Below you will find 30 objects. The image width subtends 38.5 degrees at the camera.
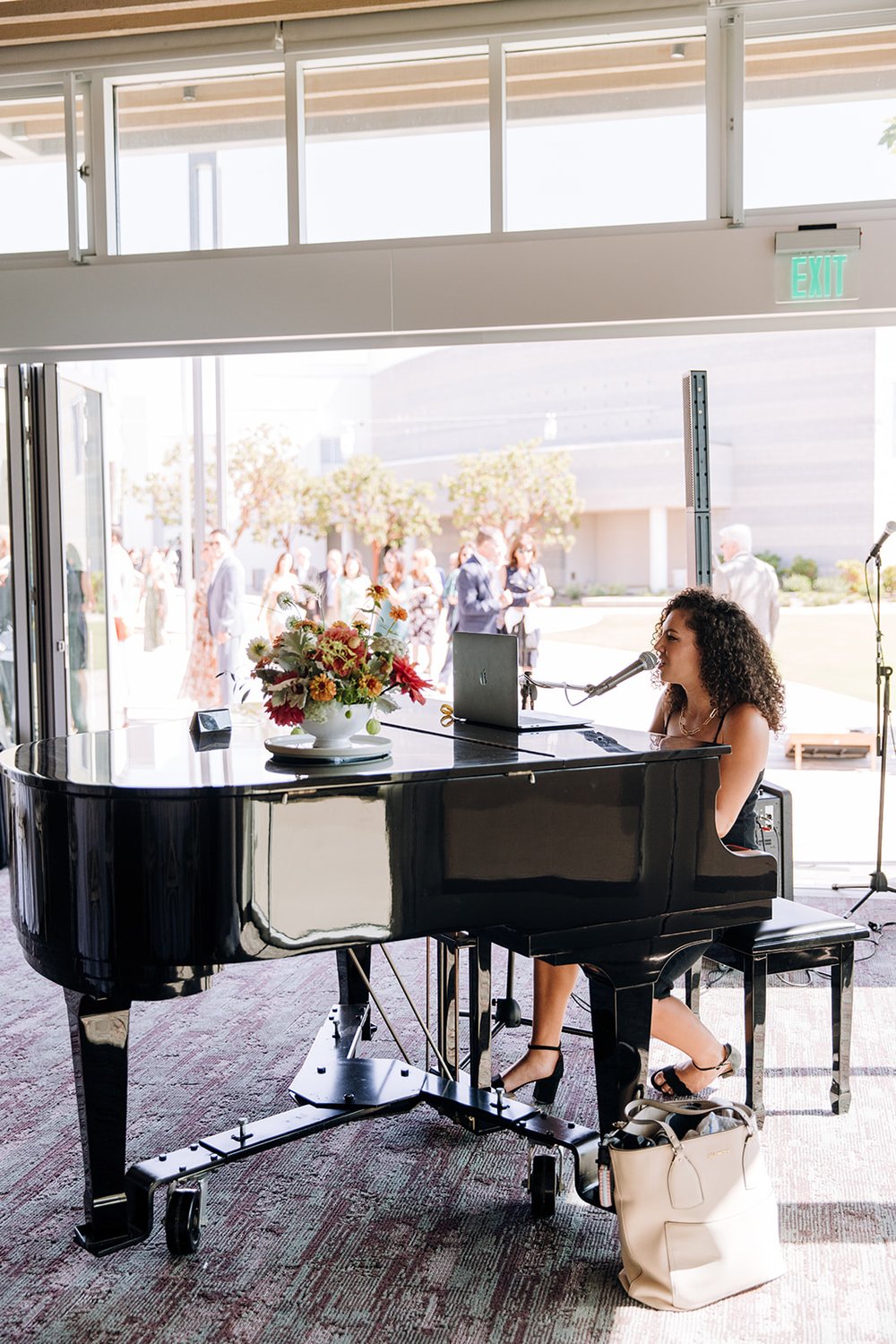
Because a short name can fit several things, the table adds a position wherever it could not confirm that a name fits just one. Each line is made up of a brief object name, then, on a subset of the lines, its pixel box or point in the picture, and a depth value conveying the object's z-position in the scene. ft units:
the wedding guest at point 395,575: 32.63
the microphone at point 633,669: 9.14
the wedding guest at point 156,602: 39.83
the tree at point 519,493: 68.69
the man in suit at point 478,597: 28.30
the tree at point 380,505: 69.87
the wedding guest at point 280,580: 31.40
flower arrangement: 8.92
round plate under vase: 8.75
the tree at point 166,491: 65.62
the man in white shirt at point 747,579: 21.35
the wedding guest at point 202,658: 30.53
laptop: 9.66
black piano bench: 10.20
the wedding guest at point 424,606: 32.58
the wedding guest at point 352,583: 32.45
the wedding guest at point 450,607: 30.73
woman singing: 10.04
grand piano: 7.80
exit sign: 16.98
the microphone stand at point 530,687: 10.74
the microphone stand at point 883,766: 16.05
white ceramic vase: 8.95
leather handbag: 7.75
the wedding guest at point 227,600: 28.22
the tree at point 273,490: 64.80
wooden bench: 26.89
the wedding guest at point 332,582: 35.70
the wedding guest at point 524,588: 29.12
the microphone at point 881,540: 15.49
